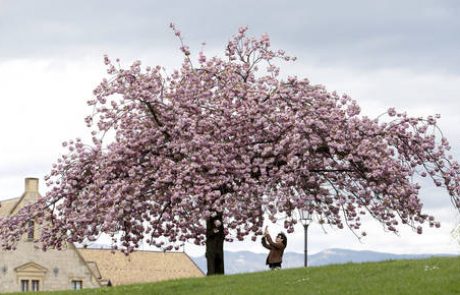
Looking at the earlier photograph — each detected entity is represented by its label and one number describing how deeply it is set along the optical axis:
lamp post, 40.69
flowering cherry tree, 38.78
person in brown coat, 36.38
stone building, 74.81
